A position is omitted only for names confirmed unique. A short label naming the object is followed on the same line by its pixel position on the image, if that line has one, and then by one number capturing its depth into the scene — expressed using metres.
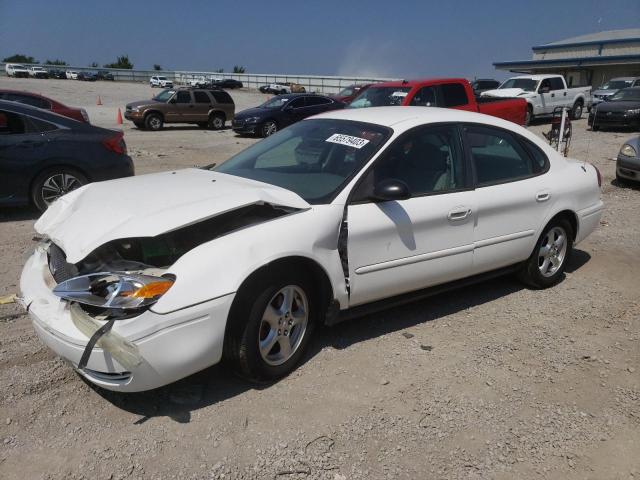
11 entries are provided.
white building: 43.97
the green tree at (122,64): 93.88
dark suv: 20.12
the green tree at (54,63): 90.54
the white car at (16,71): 60.43
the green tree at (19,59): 88.06
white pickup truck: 19.31
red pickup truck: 11.57
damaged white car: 2.82
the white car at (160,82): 60.28
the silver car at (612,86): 24.25
